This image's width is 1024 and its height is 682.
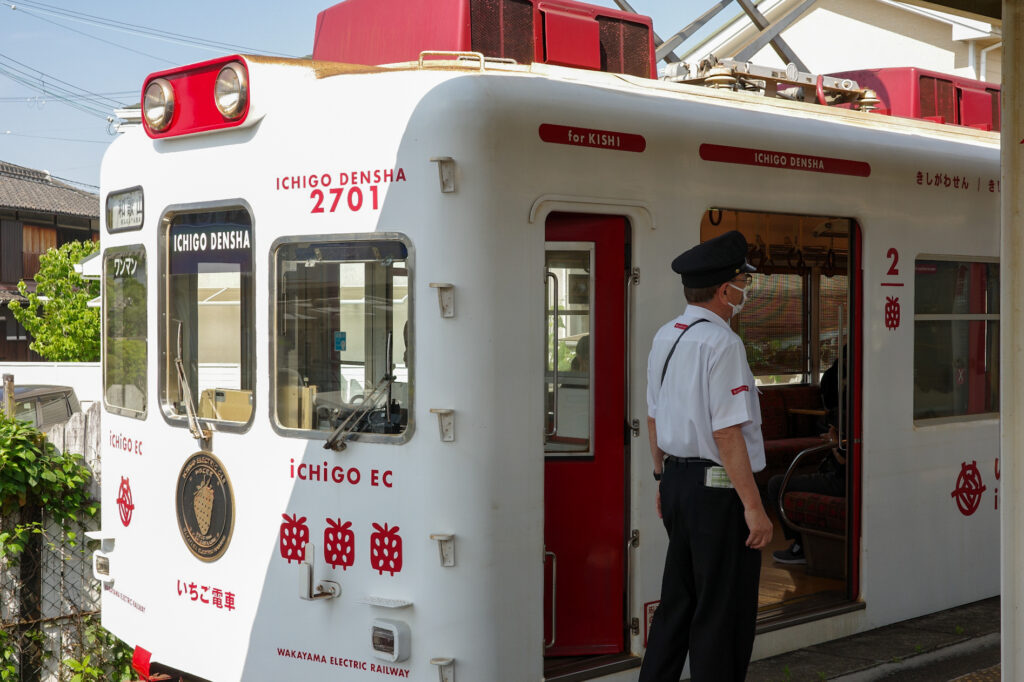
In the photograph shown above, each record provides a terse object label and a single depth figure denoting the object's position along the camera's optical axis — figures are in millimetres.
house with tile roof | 34156
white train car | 3955
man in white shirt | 3752
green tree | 26375
